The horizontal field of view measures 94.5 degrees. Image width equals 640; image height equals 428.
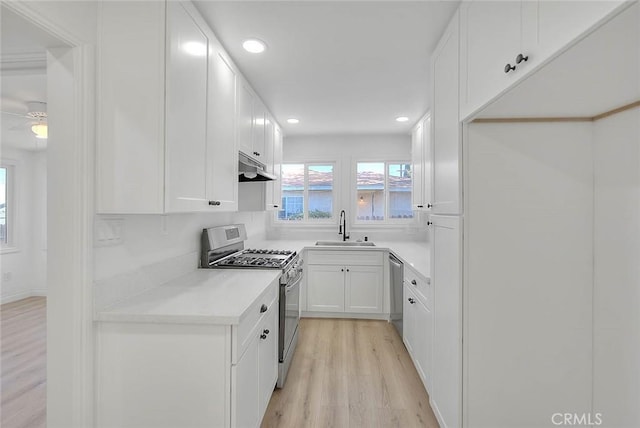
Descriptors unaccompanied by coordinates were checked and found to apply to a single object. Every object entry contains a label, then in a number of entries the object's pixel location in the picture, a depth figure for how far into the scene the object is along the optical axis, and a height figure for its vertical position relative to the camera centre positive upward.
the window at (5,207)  4.33 +0.06
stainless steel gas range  2.17 -0.39
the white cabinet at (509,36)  0.76 +0.58
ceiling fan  2.85 +0.96
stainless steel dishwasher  3.00 -0.80
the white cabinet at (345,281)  3.58 -0.84
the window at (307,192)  4.39 +0.31
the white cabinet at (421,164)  3.10 +0.56
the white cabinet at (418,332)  2.05 -0.95
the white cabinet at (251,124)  2.30 +0.77
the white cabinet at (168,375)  1.25 -0.70
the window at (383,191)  4.32 +0.32
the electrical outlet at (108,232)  1.31 -0.09
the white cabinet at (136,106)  1.29 +0.46
